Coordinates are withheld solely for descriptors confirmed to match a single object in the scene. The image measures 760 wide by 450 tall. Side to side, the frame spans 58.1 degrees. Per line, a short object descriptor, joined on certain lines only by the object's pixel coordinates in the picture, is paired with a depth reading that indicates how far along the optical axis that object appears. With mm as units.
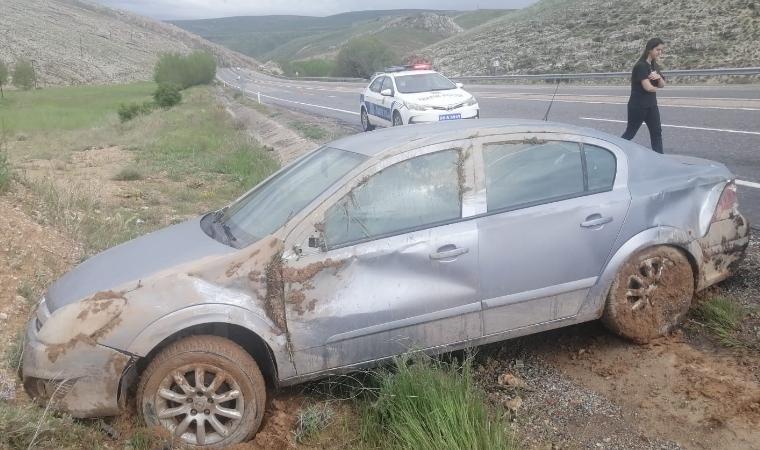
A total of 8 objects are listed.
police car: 14102
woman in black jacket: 8305
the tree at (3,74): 76000
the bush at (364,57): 58188
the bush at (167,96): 44000
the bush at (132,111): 37531
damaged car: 3594
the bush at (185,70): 77188
